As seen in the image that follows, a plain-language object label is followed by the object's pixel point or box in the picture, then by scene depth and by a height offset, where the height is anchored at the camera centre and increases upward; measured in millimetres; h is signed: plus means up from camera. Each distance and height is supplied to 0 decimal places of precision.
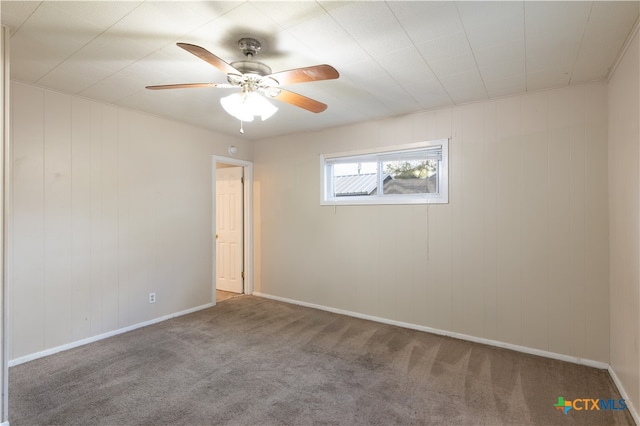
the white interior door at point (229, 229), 4902 -260
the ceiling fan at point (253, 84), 1884 +833
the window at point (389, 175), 3359 +447
